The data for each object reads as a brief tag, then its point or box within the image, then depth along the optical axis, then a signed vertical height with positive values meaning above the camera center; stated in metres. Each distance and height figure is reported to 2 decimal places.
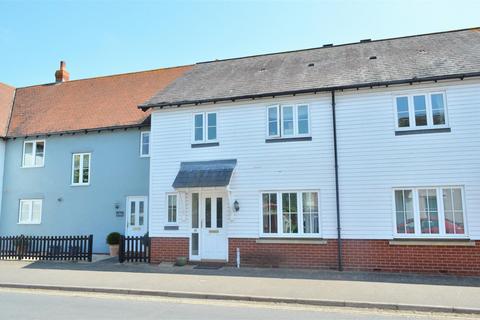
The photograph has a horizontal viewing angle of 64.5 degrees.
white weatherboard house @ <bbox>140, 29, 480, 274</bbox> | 11.38 +1.63
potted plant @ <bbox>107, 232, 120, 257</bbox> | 16.34 -1.17
